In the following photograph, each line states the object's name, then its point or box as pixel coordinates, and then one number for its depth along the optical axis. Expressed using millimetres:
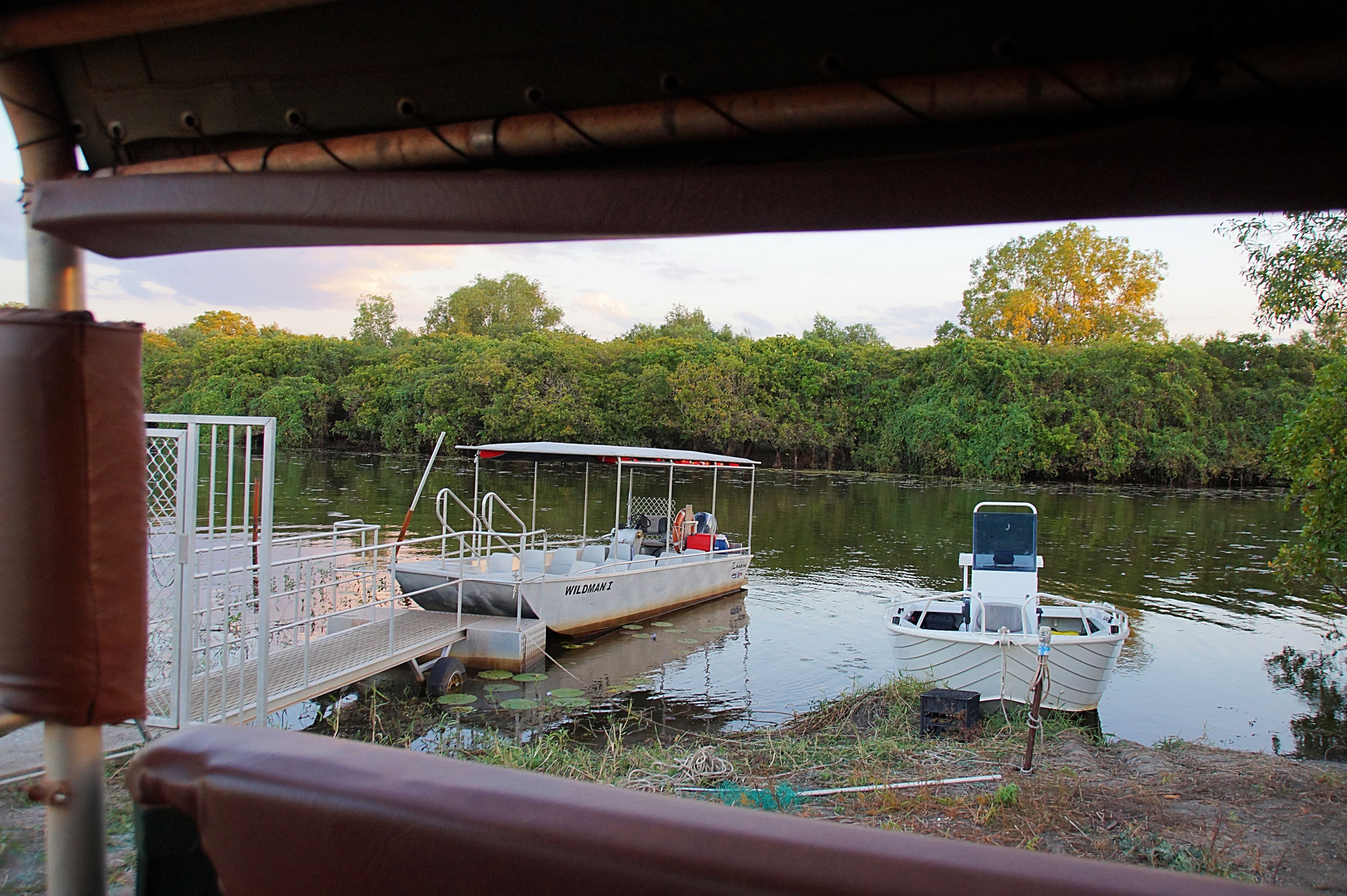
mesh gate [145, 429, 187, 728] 5738
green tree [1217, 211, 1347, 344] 9922
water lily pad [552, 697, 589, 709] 10742
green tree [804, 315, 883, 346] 82000
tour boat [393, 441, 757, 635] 12078
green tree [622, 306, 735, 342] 77412
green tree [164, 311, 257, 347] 83938
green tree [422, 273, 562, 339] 99250
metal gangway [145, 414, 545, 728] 5816
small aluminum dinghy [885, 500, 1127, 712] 10297
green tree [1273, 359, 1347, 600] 10117
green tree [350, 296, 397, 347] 90250
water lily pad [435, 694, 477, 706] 10258
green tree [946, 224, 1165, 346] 70312
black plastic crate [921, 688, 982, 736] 9039
